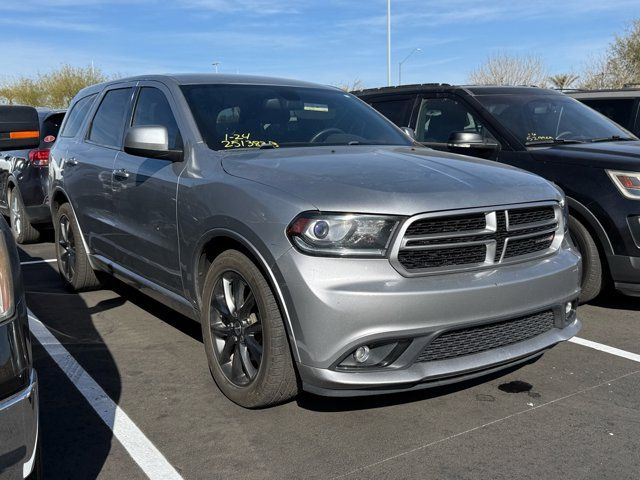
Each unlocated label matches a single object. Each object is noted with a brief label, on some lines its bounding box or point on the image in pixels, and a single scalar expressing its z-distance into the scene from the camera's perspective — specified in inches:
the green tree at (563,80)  1099.6
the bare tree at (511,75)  1197.1
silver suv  116.3
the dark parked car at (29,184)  330.6
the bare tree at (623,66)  1018.7
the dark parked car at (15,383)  82.6
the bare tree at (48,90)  1467.8
